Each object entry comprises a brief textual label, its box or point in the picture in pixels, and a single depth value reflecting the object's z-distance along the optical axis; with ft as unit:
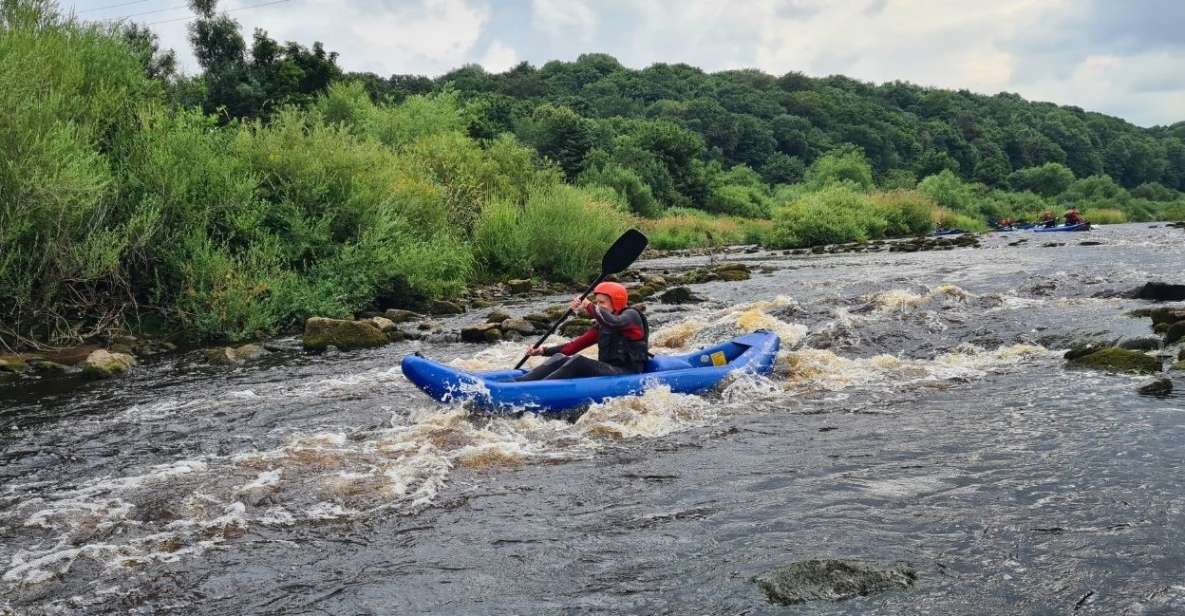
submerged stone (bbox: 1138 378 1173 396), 24.03
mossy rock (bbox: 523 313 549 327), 45.73
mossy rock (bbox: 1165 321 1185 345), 30.53
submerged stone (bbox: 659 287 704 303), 54.65
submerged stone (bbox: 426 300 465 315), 54.03
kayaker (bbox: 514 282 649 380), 26.40
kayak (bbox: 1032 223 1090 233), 108.17
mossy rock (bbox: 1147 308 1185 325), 32.65
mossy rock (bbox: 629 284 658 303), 56.33
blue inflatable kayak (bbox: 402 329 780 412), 24.49
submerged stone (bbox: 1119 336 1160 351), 30.42
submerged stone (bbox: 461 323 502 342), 42.91
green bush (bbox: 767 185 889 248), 116.88
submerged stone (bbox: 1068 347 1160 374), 27.04
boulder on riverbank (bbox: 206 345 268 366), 38.04
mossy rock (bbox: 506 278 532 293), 65.62
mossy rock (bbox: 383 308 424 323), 50.76
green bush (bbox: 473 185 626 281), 69.82
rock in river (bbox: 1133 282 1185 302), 41.04
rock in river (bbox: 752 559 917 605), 12.73
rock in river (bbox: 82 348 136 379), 35.04
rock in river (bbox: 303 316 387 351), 40.83
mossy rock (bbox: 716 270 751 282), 67.62
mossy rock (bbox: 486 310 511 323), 45.67
